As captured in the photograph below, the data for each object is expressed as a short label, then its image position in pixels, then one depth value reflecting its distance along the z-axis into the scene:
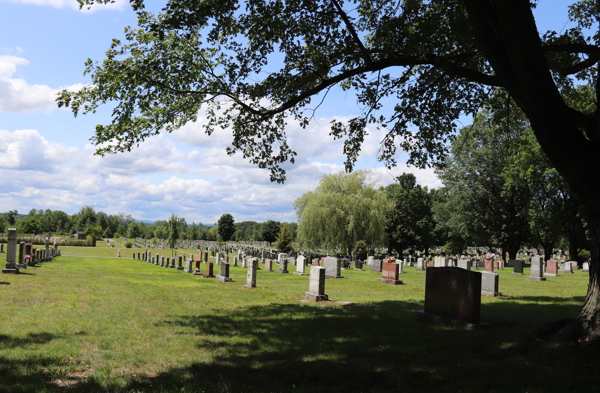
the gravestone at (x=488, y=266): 28.70
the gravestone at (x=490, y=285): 14.93
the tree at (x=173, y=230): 44.03
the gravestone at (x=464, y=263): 23.83
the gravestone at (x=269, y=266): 27.49
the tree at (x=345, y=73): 6.55
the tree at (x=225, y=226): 112.00
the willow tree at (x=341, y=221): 40.53
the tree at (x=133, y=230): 107.25
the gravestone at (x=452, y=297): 8.57
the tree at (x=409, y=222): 53.31
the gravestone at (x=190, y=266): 24.47
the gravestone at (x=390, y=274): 19.62
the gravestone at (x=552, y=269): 25.68
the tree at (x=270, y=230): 115.56
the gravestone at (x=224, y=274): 19.16
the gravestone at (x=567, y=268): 30.11
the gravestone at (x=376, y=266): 29.10
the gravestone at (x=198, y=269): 23.14
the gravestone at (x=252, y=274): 16.61
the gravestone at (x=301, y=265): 25.14
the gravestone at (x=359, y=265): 31.94
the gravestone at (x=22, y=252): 20.19
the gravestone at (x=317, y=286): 13.20
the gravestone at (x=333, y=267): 22.52
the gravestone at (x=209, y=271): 21.25
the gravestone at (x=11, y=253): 16.86
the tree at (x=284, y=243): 56.16
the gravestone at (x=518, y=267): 28.06
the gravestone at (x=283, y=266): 26.50
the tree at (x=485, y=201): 39.09
